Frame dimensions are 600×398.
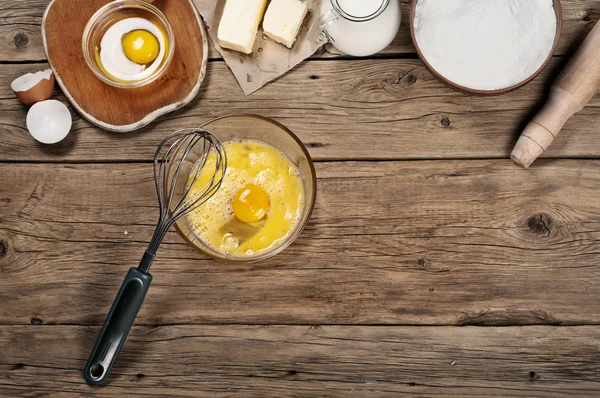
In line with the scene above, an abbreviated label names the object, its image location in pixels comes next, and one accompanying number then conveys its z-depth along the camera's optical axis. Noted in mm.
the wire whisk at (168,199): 1051
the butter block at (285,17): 1176
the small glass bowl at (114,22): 1180
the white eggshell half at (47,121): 1191
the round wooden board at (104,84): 1194
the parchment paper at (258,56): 1212
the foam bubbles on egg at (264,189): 1148
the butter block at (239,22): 1179
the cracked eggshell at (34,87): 1185
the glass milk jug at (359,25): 1054
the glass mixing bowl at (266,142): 1116
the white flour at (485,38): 1122
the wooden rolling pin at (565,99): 1108
